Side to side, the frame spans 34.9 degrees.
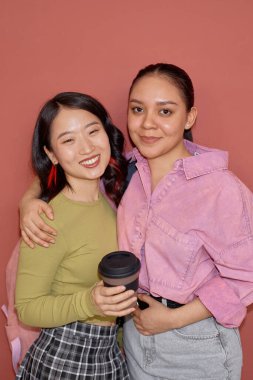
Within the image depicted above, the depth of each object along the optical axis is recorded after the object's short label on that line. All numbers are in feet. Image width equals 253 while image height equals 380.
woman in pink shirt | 4.00
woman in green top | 4.11
